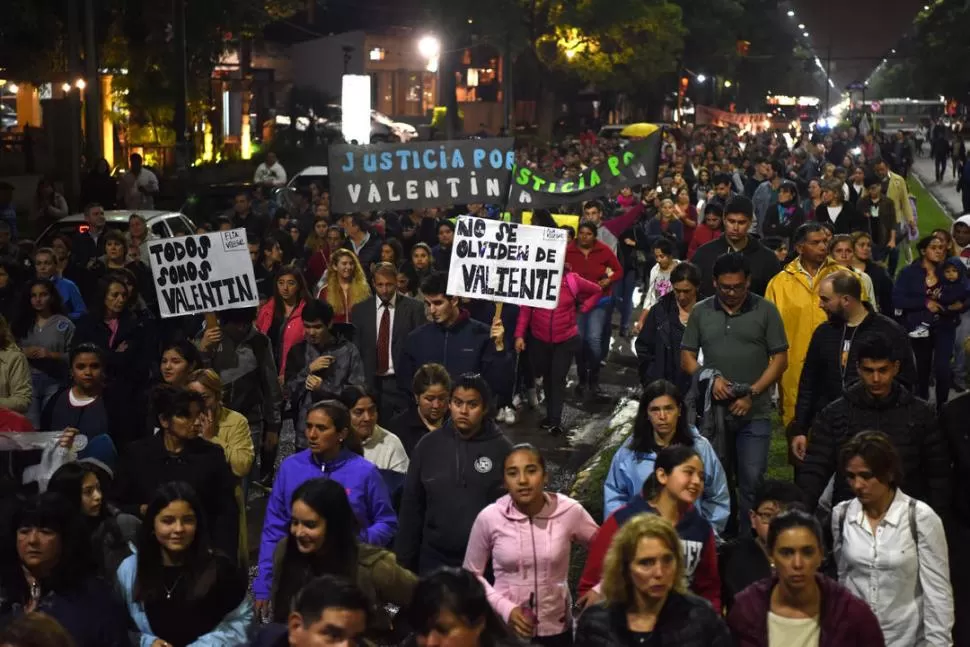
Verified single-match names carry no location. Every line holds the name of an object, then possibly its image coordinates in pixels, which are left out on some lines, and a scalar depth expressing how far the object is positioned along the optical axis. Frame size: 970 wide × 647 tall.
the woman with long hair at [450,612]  5.25
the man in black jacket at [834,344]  8.84
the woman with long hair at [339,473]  7.31
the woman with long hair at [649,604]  5.39
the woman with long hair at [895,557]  6.32
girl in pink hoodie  6.55
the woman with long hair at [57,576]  5.89
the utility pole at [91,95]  27.47
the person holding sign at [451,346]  10.70
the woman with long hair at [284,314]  11.73
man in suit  11.59
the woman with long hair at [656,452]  7.26
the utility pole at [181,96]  31.77
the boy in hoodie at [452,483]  7.28
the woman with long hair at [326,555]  6.11
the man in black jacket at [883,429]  7.23
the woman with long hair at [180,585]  6.03
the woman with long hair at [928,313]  13.22
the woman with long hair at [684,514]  6.46
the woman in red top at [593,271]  15.24
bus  81.94
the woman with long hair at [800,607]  5.63
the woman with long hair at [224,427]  8.65
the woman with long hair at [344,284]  12.49
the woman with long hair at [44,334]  11.30
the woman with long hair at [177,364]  9.38
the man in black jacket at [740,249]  11.69
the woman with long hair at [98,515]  6.98
